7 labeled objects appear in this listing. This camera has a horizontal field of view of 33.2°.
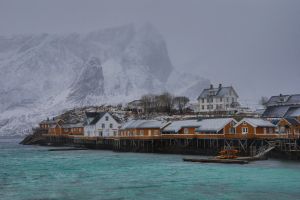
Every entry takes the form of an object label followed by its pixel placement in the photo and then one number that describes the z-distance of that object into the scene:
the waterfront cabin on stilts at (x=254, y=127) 71.19
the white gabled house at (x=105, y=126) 111.62
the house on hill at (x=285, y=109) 77.63
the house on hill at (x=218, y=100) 122.62
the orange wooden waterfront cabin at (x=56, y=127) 134.38
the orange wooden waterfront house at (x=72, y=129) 124.43
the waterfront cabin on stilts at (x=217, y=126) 75.05
